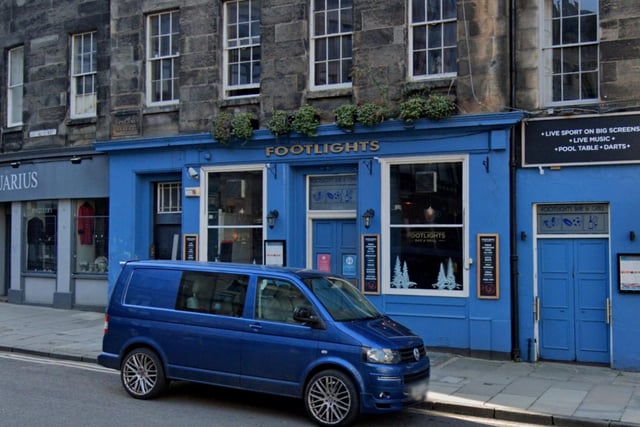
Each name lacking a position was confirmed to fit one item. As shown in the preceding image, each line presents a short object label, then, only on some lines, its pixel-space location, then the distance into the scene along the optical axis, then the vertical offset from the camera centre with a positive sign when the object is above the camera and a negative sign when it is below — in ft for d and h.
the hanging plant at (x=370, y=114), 42.52 +7.39
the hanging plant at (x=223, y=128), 47.60 +7.33
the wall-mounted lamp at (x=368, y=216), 43.37 +1.09
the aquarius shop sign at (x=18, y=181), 59.82 +4.72
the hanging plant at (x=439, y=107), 40.57 +7.46
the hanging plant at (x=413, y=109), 41.22 +7.49
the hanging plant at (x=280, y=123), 45.50 +7.35
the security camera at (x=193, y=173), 49.83 +4.41
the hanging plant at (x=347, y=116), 43.21 +7.39
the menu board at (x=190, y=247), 49.75 -0.97
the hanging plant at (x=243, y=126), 46.85 +7.37
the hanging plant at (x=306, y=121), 44.62 +7.32
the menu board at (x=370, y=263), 43.19 -1.89
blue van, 25.71 -4.21
